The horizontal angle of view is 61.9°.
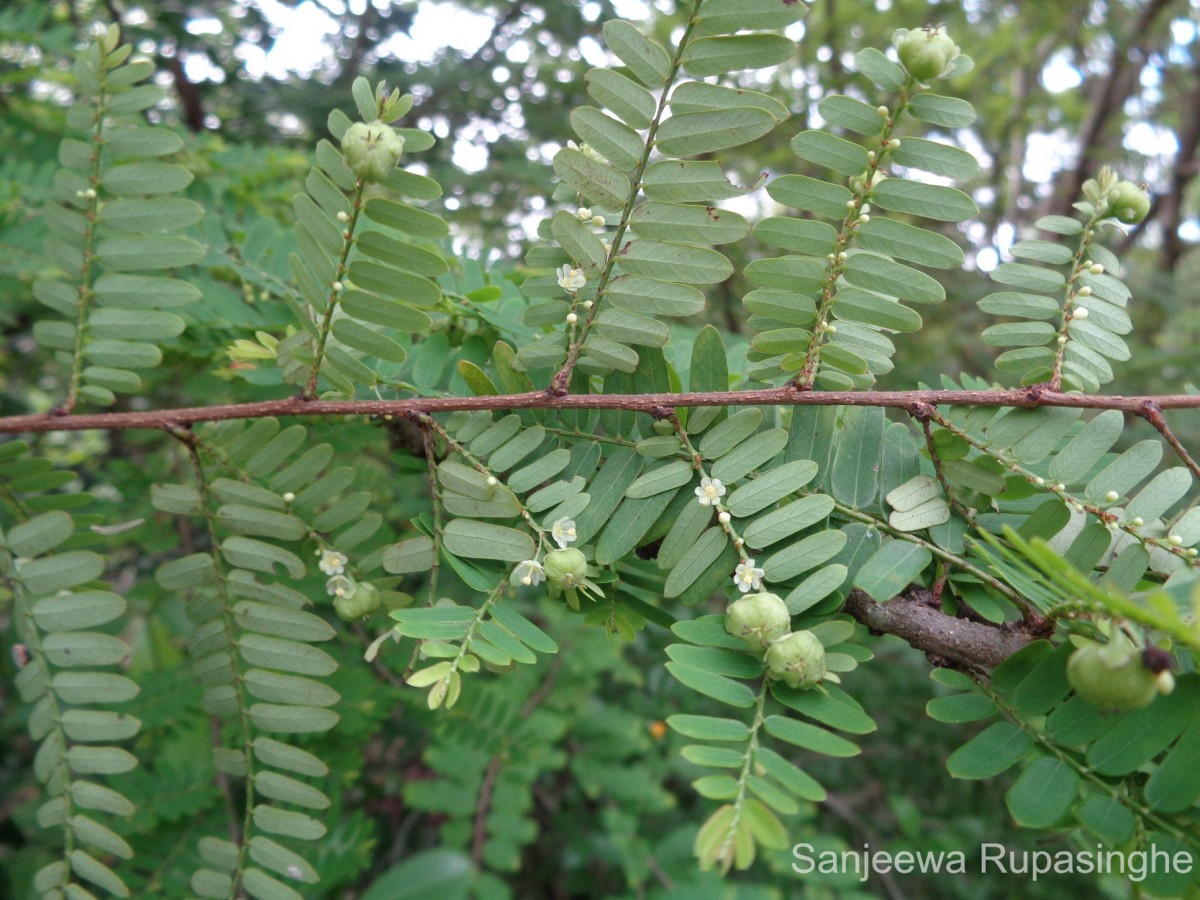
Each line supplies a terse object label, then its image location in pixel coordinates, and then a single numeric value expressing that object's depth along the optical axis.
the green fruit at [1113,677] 0.11
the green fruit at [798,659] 0.13
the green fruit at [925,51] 0.14
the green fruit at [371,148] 0.13
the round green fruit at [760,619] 0.13
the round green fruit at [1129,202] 0.15
